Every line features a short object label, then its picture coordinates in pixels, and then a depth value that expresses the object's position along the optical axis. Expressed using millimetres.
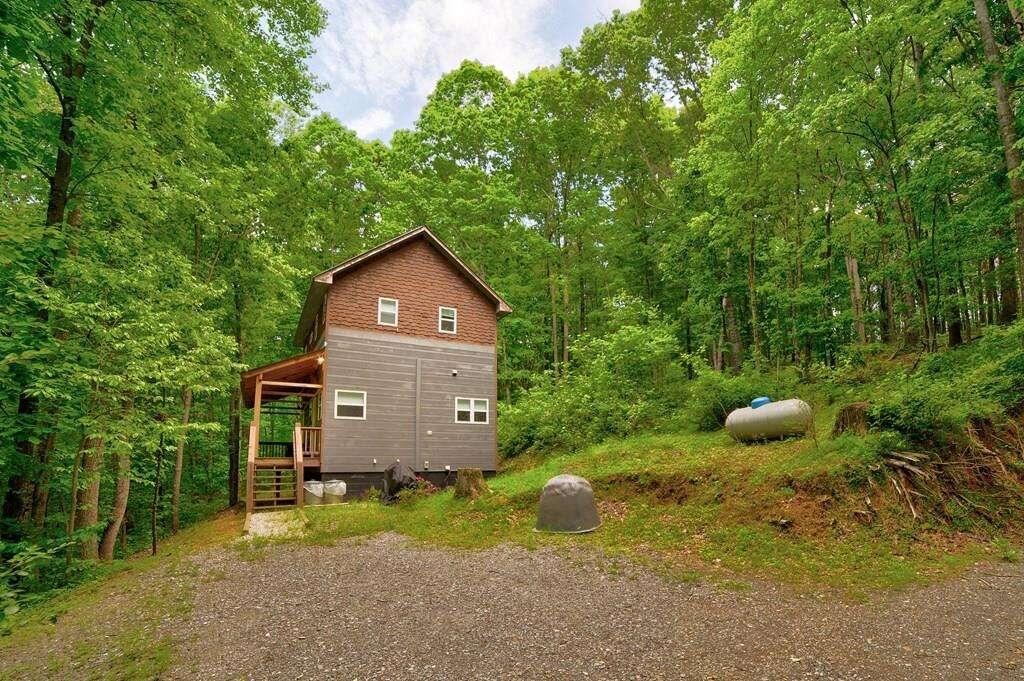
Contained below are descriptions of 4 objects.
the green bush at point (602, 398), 17250
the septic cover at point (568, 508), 9641
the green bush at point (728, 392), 14250
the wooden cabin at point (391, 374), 15445
